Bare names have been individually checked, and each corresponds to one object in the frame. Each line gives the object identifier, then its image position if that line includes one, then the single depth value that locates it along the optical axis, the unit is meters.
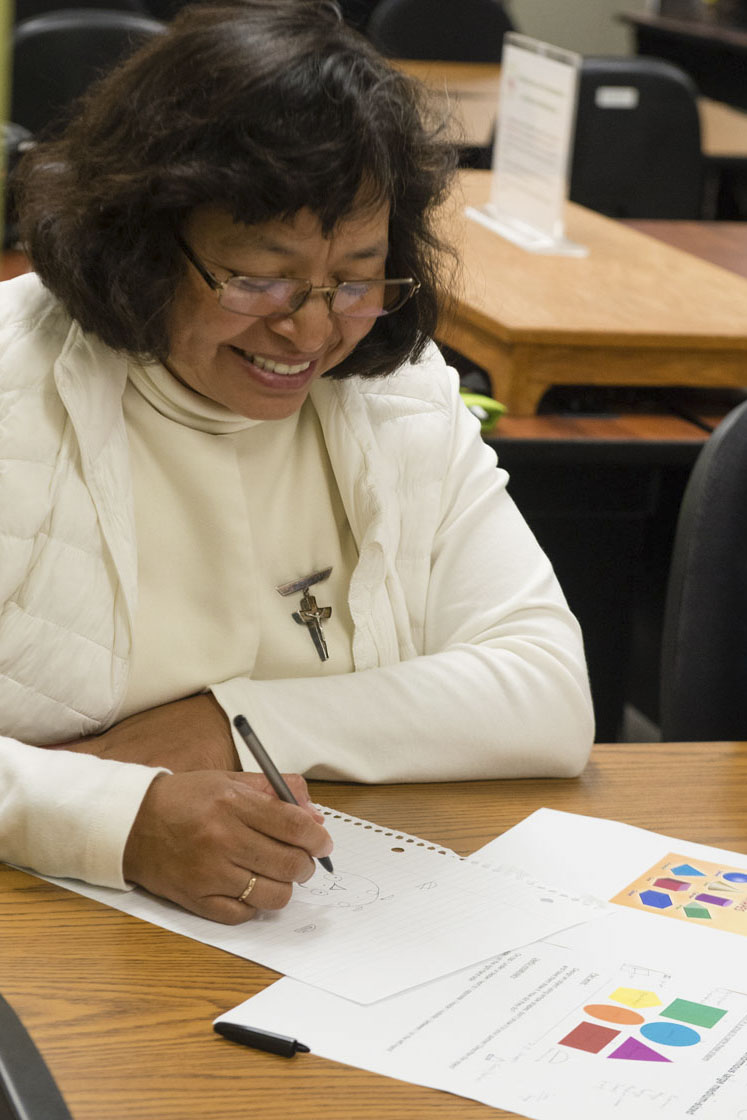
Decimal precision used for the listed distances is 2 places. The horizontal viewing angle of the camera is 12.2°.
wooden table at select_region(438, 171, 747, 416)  3.66
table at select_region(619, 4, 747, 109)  9.88
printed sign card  4.29
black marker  2.35
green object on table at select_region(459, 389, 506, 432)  3.54
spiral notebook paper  2.44
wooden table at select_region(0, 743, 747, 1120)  2.32
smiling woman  2.58
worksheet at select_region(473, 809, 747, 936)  2.55
